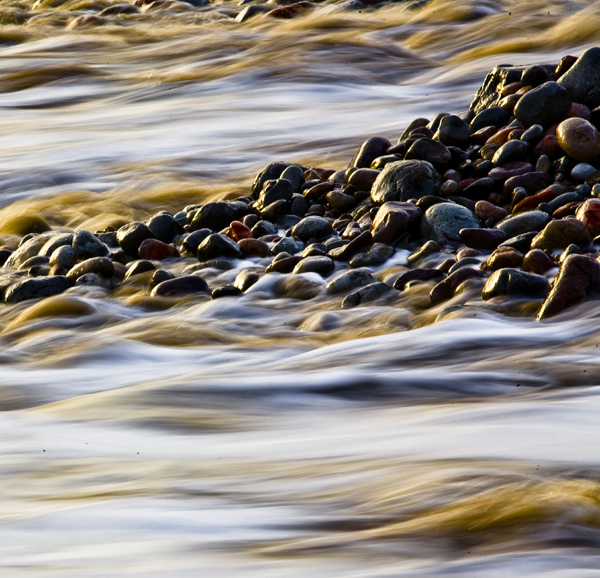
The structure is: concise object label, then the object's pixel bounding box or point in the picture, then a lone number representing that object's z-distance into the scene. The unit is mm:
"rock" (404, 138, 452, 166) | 11336
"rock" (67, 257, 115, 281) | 10992
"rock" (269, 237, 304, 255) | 10789
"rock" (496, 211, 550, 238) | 9766
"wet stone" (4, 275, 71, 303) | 10641
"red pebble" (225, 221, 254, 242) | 11398
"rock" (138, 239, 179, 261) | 11555
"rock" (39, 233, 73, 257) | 11922
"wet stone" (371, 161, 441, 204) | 10883
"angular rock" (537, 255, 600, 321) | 8172
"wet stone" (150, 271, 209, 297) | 10219
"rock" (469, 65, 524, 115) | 12477
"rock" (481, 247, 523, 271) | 9125
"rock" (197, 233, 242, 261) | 11039
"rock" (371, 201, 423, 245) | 10266
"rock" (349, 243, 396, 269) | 10023
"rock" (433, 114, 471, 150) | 11734
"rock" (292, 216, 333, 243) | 11008
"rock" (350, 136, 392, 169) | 12195
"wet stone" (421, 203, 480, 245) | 10070
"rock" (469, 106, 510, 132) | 11961
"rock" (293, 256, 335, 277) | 10062
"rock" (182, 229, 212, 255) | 11461
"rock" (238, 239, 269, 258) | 11023
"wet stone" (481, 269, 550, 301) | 8539
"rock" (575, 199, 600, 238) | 9289
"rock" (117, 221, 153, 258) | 11734
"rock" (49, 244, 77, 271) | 11516
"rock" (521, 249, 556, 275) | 8805
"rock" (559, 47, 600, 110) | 11250
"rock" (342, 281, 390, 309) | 9227
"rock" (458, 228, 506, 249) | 9789
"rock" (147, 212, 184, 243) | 11992
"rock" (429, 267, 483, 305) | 8930
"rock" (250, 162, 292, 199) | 12594
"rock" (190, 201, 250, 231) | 12055
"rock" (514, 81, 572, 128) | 11102
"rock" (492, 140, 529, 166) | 10984
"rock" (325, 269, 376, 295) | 9609
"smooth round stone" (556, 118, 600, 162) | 10508
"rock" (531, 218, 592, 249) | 9133
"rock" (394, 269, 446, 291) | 9336
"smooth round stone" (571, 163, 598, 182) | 10375
